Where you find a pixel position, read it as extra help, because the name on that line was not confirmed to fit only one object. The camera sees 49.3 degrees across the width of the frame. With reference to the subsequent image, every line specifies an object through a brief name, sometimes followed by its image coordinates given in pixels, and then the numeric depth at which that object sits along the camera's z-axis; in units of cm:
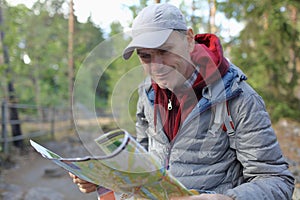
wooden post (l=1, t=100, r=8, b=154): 695
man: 113
